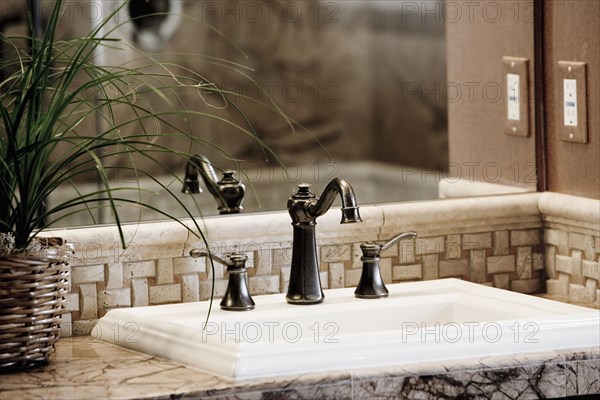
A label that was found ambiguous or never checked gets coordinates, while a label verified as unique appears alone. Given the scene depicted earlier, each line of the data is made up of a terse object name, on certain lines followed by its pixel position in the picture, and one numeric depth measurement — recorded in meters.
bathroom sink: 2.67
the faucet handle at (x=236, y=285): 3.14
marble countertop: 2.57
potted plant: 2.74
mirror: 3.32
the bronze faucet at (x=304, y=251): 3.18
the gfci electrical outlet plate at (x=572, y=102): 3.58
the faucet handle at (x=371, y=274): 3.29
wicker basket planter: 2.73
